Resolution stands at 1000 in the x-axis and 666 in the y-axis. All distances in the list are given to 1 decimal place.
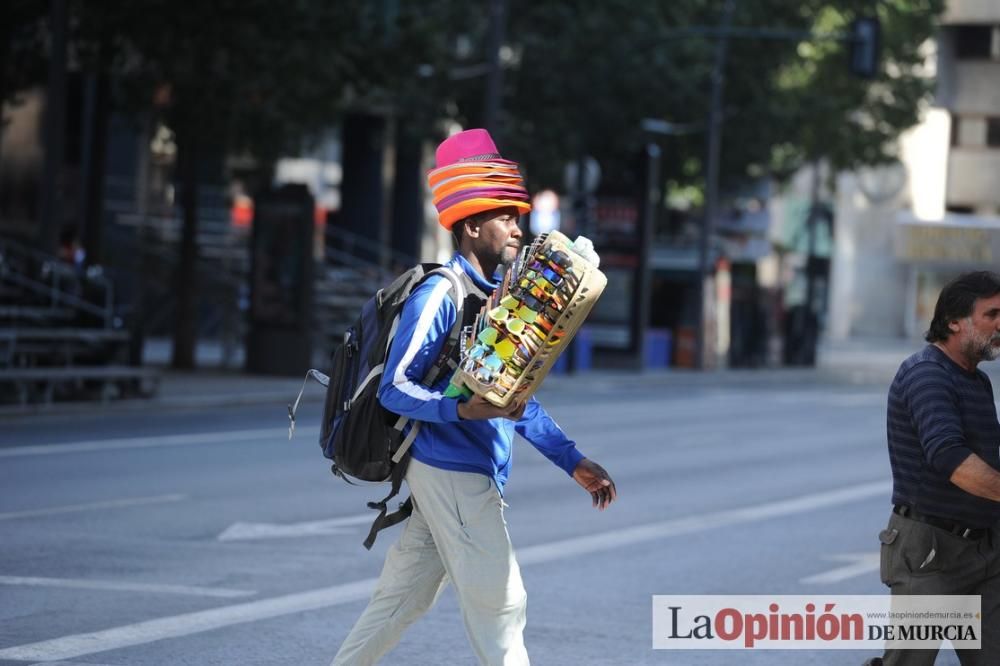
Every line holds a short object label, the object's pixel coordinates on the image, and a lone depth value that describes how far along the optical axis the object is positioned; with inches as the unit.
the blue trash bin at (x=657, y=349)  1646.2
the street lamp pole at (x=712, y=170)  1578.5
